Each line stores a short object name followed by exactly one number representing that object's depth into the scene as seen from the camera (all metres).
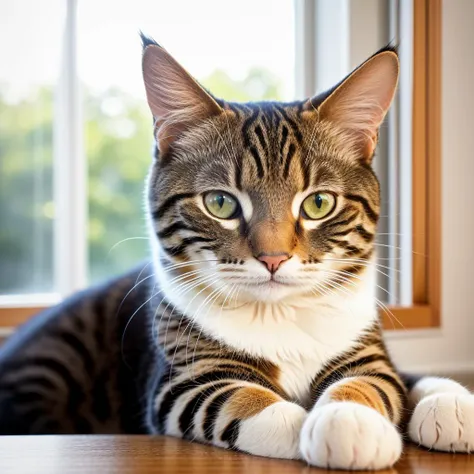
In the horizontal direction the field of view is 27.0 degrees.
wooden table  0.36
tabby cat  0.40
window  0.58
